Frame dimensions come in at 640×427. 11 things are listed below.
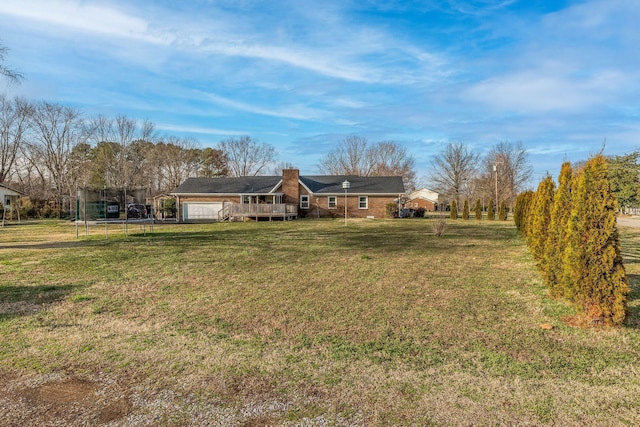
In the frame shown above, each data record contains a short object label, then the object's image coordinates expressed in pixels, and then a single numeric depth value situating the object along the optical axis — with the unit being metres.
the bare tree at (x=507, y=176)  46.16
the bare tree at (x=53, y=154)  41.34
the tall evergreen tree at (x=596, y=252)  4.28
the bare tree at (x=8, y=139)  40.19
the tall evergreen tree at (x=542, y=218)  7.02
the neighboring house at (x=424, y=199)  61.85
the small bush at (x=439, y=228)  15.65
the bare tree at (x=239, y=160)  56.91
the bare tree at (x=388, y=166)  58.19
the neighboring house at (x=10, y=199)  31.86
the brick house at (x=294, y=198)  33.03
